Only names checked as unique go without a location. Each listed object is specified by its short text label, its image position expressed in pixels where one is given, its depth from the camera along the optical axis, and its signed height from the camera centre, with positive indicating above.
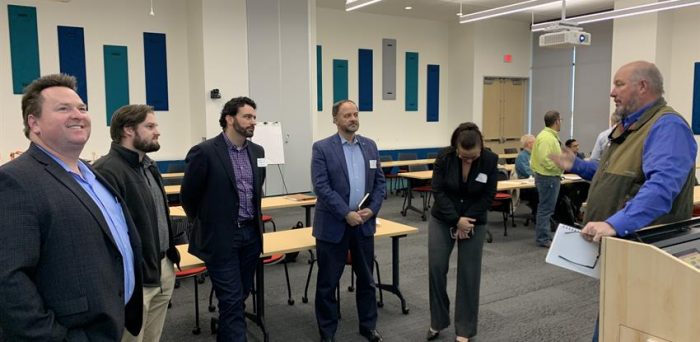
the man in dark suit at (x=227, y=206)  2.84 -0.51
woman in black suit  3.04 -0.59
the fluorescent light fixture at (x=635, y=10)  7.13 +1.46
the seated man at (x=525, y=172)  6.77 -0.78
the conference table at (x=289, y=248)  3.20 -0.85
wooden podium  1.38 -0.52
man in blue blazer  3.06 -0.57
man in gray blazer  1.38 -0.34
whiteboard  7.91 -0.39
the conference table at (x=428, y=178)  6.11 -0.90
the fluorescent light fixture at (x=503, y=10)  7.54 +1.54
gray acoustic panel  10.48 +0.88
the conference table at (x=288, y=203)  4.76 -0.84
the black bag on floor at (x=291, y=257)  5.24 -1.44
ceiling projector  7.36 +1.07
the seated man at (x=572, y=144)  7.06 -0.45
